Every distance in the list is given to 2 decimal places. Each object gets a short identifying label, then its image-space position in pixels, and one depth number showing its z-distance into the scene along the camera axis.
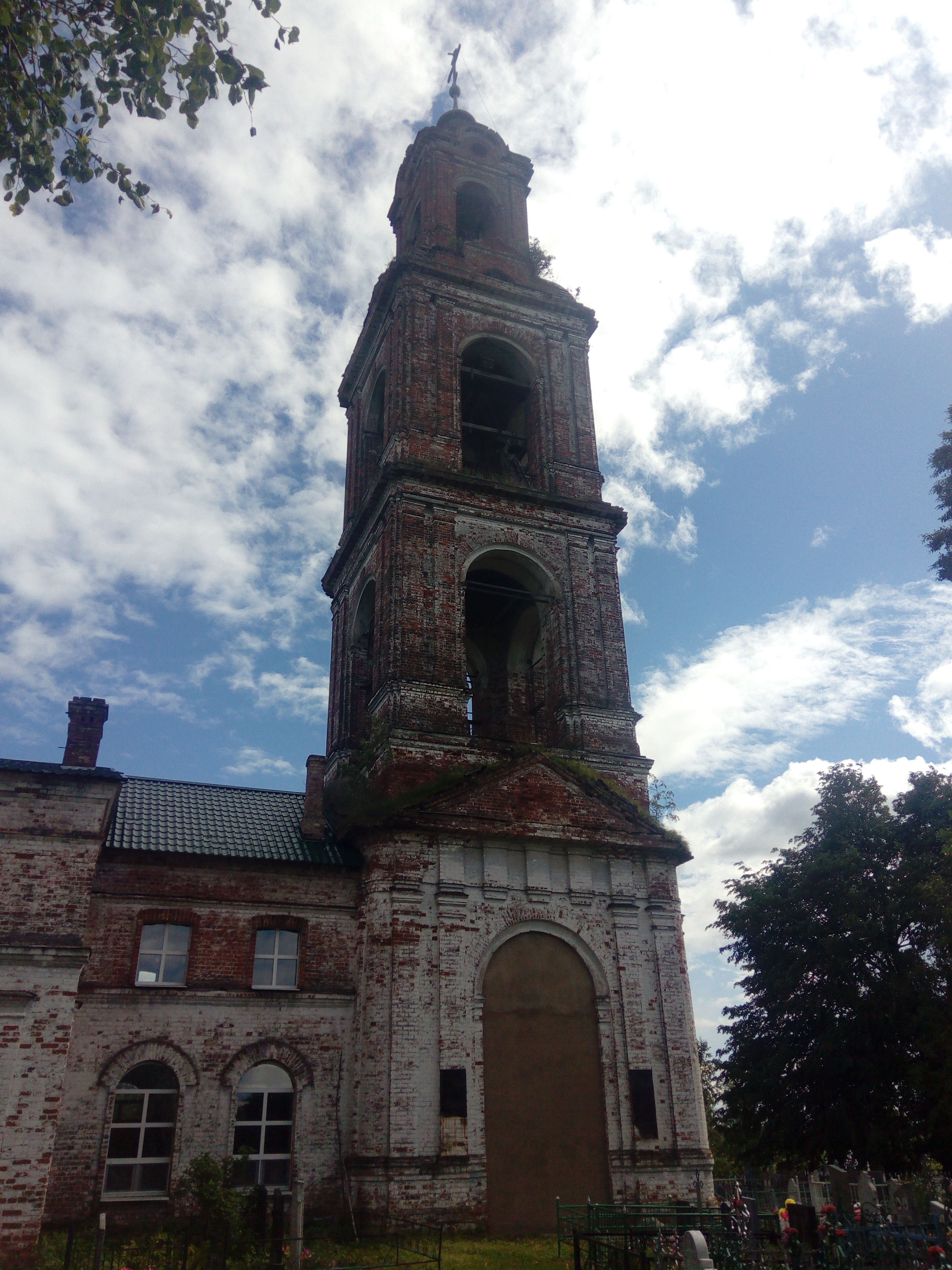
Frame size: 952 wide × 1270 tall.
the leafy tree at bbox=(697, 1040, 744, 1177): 26.59
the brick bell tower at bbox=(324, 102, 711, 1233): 15.64
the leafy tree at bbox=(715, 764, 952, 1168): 22.16
